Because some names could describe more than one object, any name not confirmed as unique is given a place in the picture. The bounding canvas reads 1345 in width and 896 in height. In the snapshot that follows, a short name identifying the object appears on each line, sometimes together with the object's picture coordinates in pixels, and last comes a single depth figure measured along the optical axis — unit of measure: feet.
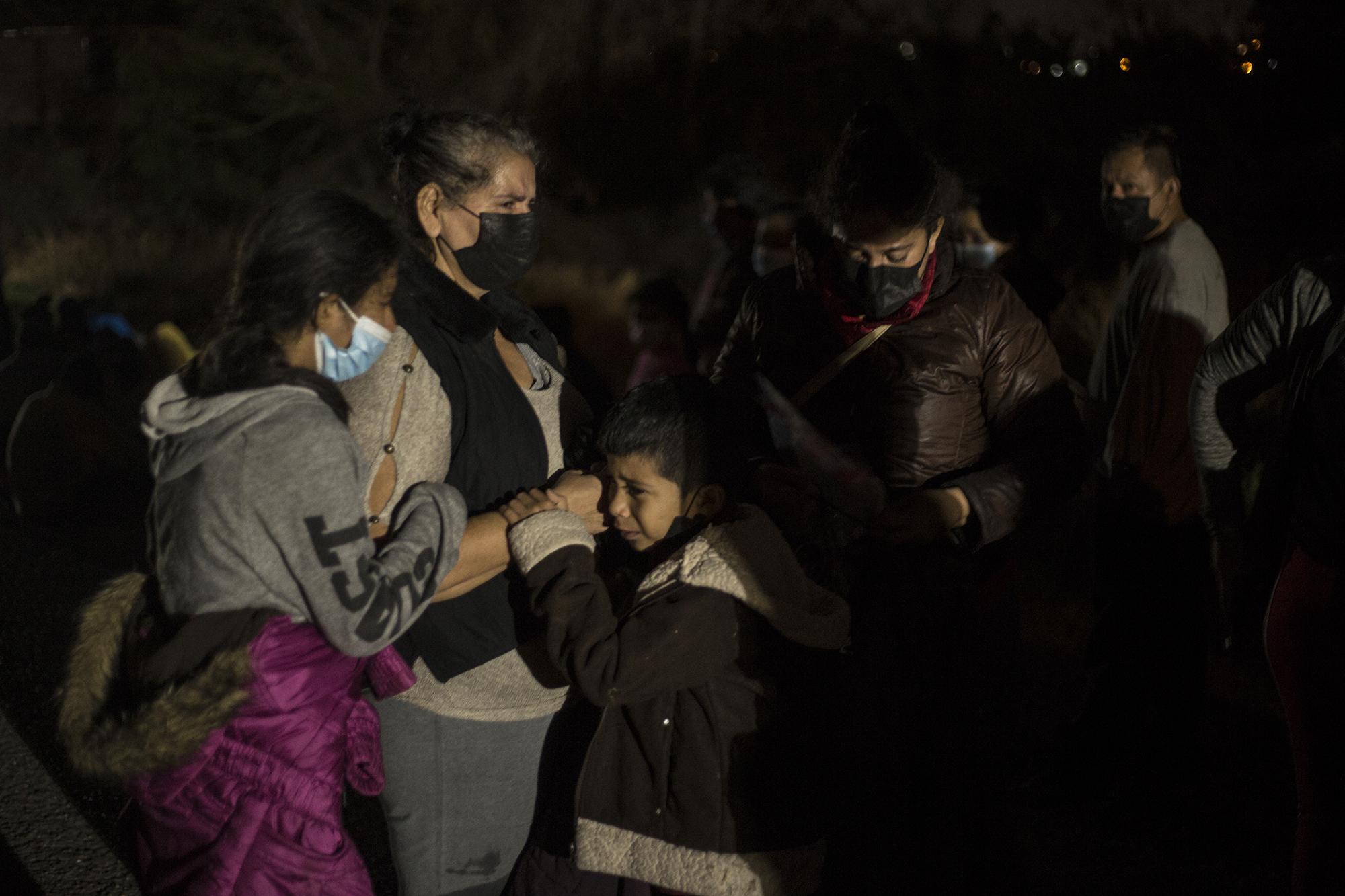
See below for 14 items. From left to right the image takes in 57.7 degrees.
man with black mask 12.65
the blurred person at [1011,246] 15.05
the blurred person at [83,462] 22.62
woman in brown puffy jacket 8.58
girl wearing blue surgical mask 6.37
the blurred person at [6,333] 28.84
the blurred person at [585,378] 9.20
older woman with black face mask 7.44
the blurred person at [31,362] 23.94
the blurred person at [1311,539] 8.13
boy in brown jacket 7.55
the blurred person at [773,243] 19.13
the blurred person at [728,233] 18.60
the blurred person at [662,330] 19.13
